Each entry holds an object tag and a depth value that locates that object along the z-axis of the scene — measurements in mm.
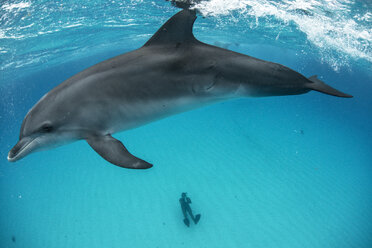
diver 7379
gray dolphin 2701
